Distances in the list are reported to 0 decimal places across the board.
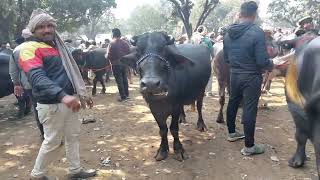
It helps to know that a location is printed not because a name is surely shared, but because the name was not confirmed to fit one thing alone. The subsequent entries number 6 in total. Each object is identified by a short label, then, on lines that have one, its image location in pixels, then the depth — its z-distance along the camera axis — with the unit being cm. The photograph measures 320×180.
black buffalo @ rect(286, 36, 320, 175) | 226
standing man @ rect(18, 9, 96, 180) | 307
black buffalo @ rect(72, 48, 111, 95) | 874
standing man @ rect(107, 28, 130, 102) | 746
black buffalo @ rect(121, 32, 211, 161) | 360
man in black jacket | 402
